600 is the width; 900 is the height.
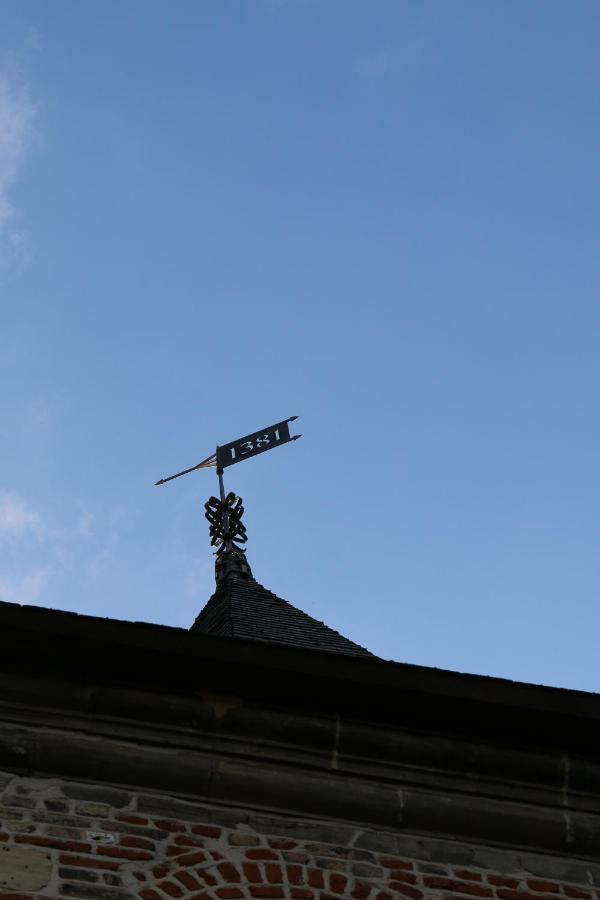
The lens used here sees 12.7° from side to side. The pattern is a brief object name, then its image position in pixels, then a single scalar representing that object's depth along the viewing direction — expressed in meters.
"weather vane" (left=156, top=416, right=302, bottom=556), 23.48
